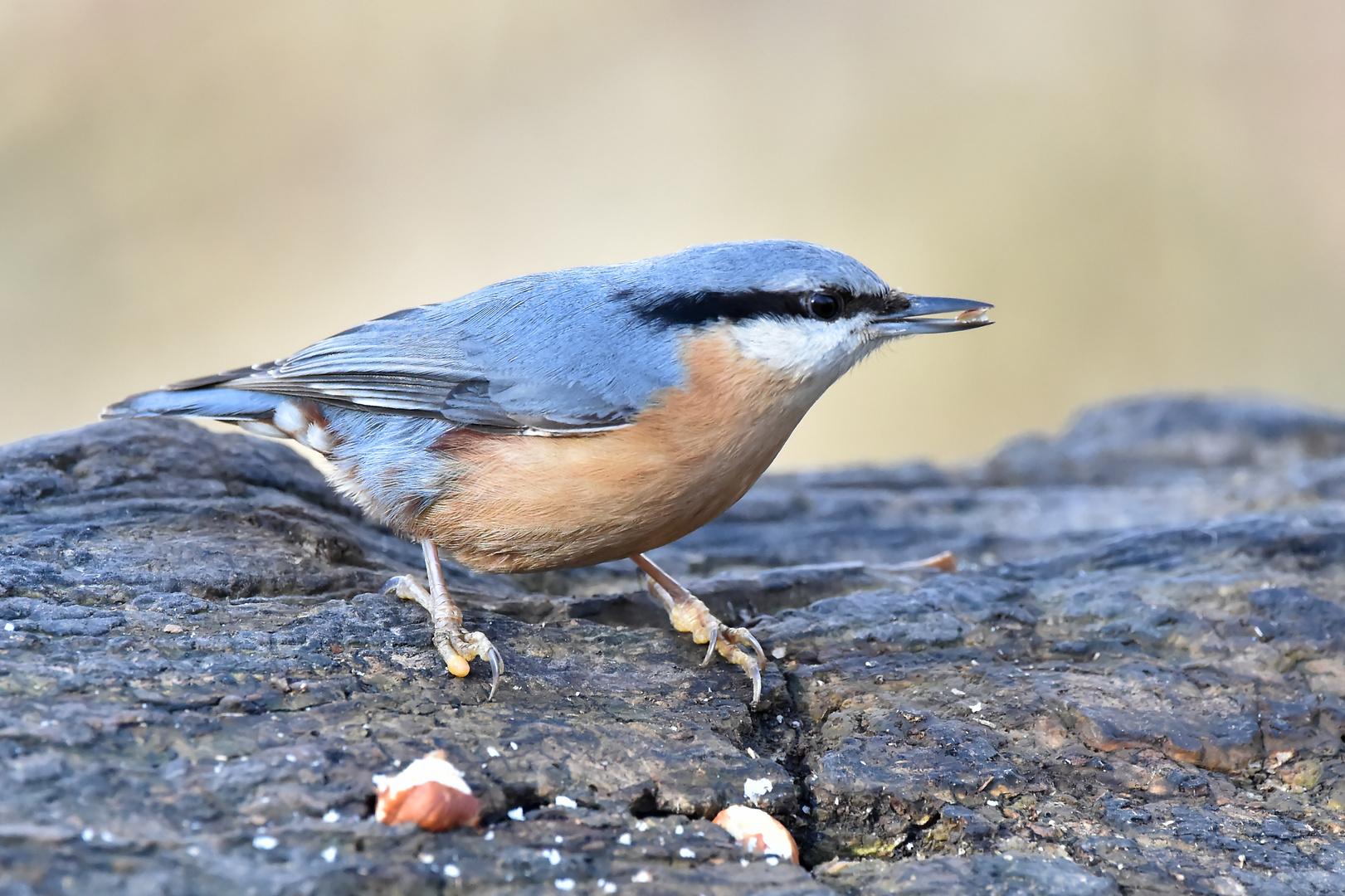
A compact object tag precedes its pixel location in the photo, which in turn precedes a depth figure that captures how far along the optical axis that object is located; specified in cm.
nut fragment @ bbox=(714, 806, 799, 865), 466
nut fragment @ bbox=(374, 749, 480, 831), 423
